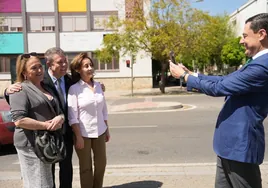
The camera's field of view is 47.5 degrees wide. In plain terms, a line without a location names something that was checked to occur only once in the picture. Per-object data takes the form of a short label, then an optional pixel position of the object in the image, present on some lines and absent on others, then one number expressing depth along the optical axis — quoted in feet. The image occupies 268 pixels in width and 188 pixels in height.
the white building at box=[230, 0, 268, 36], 130.62
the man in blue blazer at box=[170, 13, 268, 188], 7.16
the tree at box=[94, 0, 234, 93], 66.23
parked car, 19.81
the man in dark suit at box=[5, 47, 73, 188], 11.06
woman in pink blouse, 11.11
